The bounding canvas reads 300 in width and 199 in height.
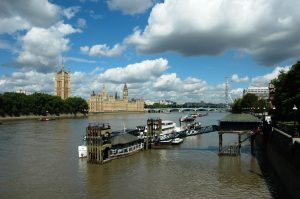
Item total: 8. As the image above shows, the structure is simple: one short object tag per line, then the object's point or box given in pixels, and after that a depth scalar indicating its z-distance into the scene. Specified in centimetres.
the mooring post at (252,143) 4678
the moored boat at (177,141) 5823
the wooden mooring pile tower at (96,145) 3969
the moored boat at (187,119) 13223
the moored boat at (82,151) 4294
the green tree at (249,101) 14712
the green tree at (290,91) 5143
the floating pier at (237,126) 4666
